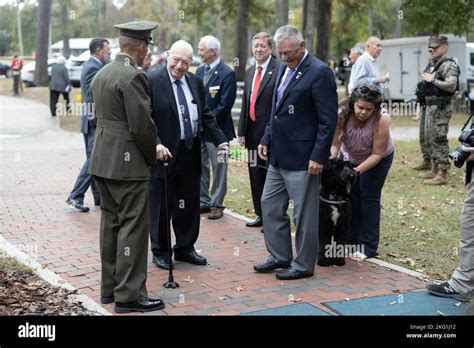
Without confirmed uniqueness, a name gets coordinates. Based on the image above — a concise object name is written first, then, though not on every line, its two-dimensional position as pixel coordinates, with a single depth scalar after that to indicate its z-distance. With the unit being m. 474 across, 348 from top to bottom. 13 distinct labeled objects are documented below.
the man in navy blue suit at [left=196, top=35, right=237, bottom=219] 8.97
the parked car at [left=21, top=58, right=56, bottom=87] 36.00
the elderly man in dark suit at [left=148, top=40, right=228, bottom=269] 6.70
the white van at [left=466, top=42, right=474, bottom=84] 29.23
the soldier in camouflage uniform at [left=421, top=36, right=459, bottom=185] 10.89
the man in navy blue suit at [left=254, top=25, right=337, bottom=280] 6.29
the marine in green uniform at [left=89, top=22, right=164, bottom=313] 5.38
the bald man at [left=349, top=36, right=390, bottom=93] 11.74
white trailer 27.11
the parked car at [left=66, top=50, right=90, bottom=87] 36.31
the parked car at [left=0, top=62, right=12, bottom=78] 47.09
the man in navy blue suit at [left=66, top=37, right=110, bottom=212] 9.17
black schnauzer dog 6.86
